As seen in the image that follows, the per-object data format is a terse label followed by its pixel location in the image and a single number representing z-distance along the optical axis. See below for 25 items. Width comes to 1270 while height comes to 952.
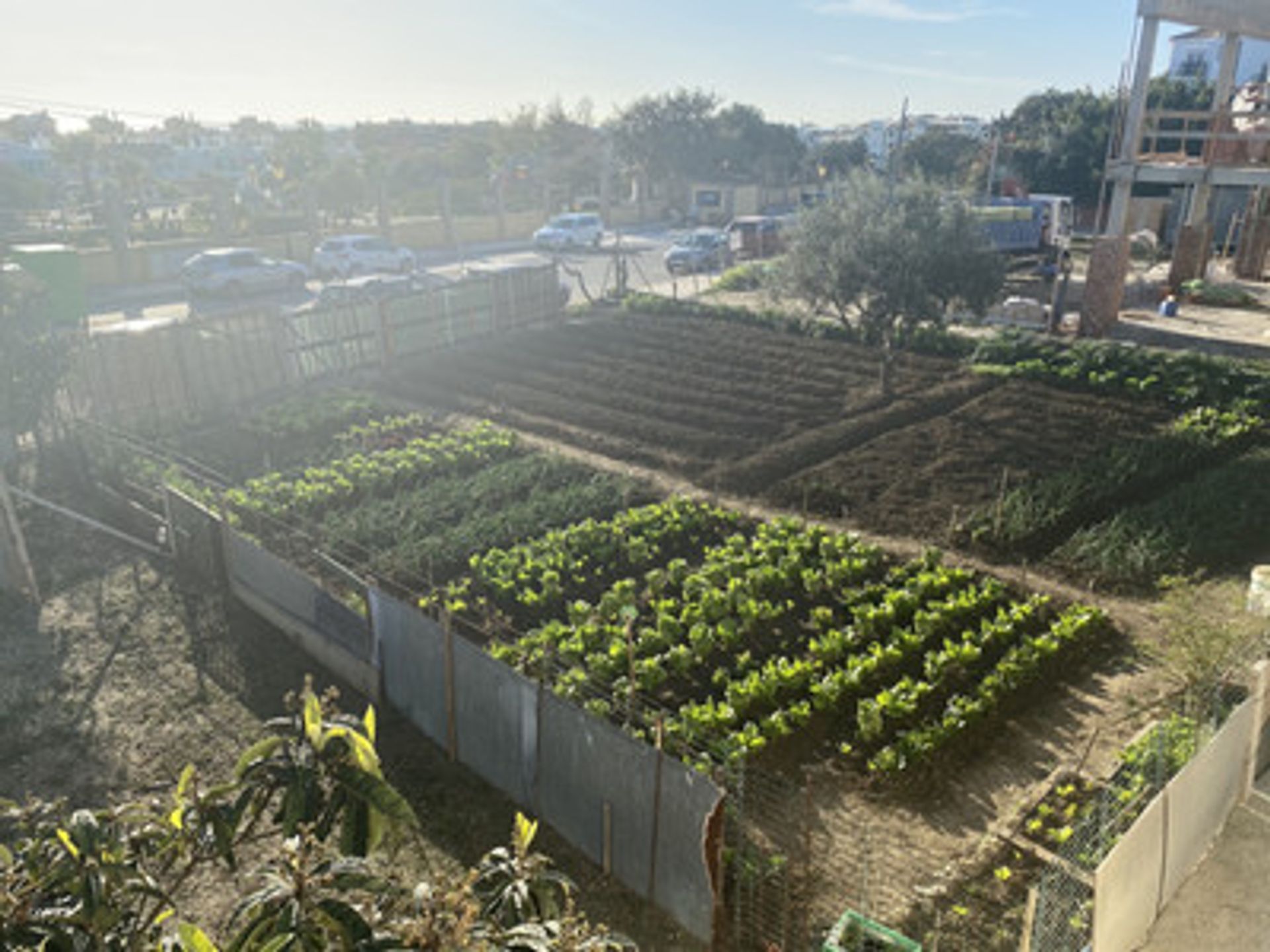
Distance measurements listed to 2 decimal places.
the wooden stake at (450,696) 8.97
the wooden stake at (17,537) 12.20
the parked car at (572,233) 46.03
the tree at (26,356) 15.70
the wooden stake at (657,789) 6.95
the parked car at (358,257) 38.38
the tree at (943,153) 64.56
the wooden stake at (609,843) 7.62
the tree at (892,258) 18.58
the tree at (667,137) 70.19
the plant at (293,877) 3.44
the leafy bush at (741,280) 31.95
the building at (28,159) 58.47
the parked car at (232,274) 33.75
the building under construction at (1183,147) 23.83
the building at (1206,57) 70.94
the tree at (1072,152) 51.00
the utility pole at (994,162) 49.72
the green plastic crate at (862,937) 6.16
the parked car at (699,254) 37.69
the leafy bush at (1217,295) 28.02
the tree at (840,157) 74.38
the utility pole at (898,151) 43.30
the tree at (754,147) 71.94
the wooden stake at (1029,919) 5.81
